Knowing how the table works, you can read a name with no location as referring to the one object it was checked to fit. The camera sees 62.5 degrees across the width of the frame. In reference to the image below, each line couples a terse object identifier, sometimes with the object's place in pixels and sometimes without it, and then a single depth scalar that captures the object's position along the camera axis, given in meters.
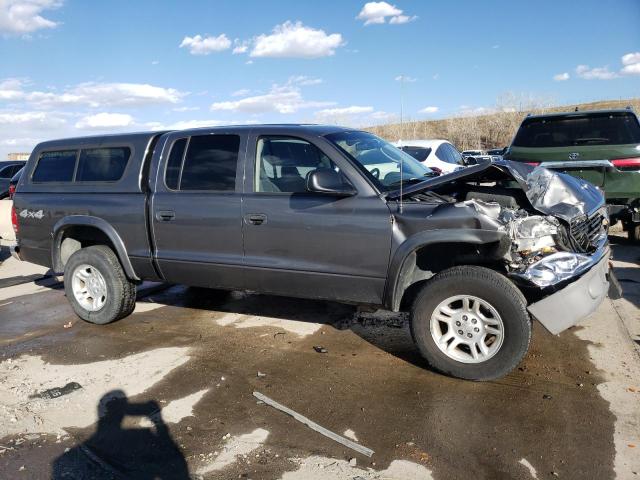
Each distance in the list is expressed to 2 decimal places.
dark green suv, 6.70
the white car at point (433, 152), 10.55
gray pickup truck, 3.70
